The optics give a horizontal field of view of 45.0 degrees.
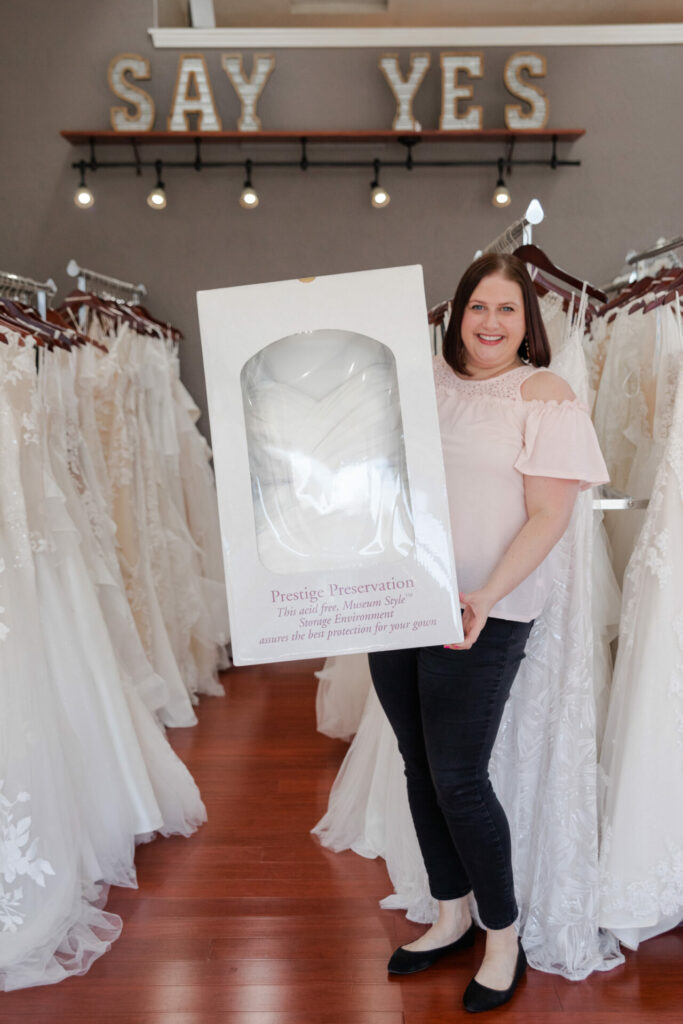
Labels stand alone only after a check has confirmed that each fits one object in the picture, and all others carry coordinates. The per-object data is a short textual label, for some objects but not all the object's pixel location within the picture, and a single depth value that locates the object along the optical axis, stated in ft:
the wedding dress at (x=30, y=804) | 5.82
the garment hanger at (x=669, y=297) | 6.22
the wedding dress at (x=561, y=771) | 5.78
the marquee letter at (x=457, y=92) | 14.03
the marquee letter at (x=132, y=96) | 14.21
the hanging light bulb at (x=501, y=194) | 14.48
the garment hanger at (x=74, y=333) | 9.19
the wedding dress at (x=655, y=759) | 5.74
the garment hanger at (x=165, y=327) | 13.10
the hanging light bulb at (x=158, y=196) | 14.42
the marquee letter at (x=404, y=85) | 14.19
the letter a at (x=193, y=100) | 14.14
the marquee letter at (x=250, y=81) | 14.19
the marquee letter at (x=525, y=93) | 14.28
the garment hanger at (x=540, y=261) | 6.22
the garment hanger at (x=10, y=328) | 6.82
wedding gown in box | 4.36
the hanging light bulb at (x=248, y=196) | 14.47
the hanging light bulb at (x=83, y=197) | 14.25
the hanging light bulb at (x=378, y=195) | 14.51
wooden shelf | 14.25
